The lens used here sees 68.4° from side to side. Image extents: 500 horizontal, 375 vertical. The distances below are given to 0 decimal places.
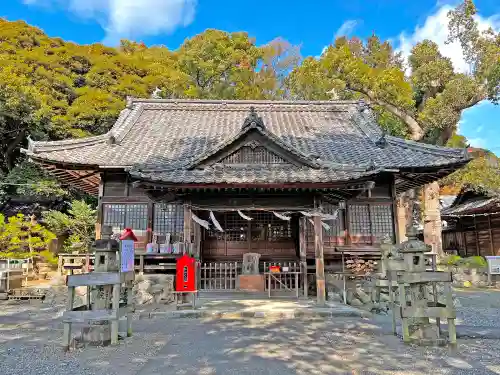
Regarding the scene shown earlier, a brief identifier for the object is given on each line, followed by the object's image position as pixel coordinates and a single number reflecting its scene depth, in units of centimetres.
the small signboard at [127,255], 769
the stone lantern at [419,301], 677
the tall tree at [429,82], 2091
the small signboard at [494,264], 1747
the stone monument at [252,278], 1389
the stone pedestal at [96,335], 709
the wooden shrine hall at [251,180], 1223
